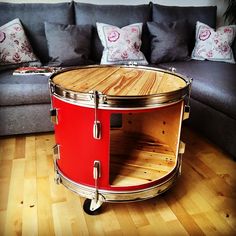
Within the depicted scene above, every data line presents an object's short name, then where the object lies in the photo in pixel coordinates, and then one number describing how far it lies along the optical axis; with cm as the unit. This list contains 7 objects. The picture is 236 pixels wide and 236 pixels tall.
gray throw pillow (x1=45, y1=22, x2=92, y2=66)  203
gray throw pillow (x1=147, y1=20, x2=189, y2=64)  229
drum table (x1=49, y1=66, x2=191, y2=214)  97
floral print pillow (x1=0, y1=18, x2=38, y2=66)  191
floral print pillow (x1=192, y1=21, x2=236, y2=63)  234
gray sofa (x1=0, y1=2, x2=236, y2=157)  162
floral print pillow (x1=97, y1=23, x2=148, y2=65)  211
